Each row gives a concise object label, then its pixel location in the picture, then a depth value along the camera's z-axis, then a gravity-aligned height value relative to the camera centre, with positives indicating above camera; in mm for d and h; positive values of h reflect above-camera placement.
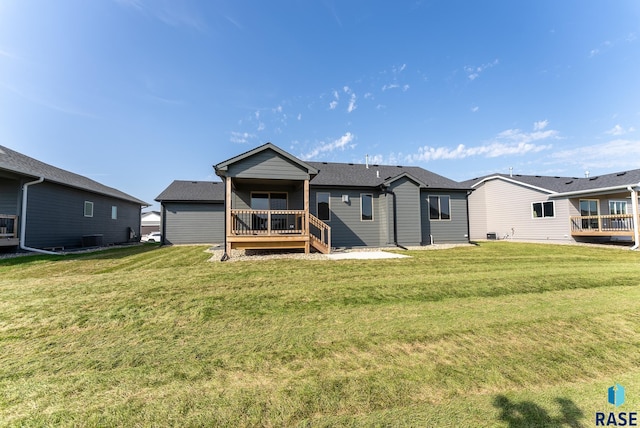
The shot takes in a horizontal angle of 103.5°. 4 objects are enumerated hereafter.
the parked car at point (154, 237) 25614 -847
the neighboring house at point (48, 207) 10852 +1160
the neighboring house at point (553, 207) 14907 +1248
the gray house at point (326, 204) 10305 +1228
